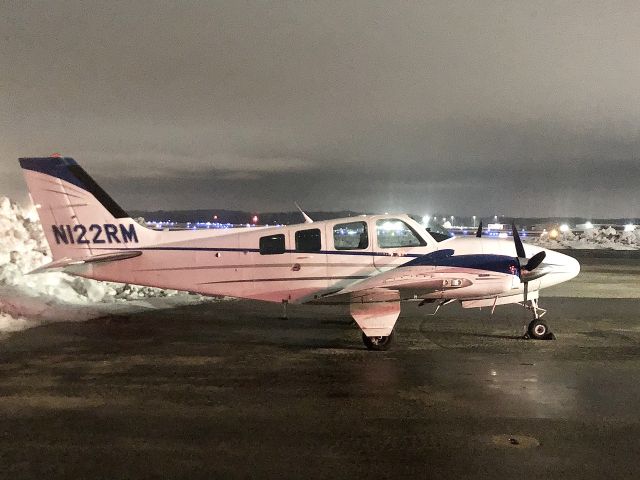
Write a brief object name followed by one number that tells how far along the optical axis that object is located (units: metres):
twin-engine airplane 8.94
